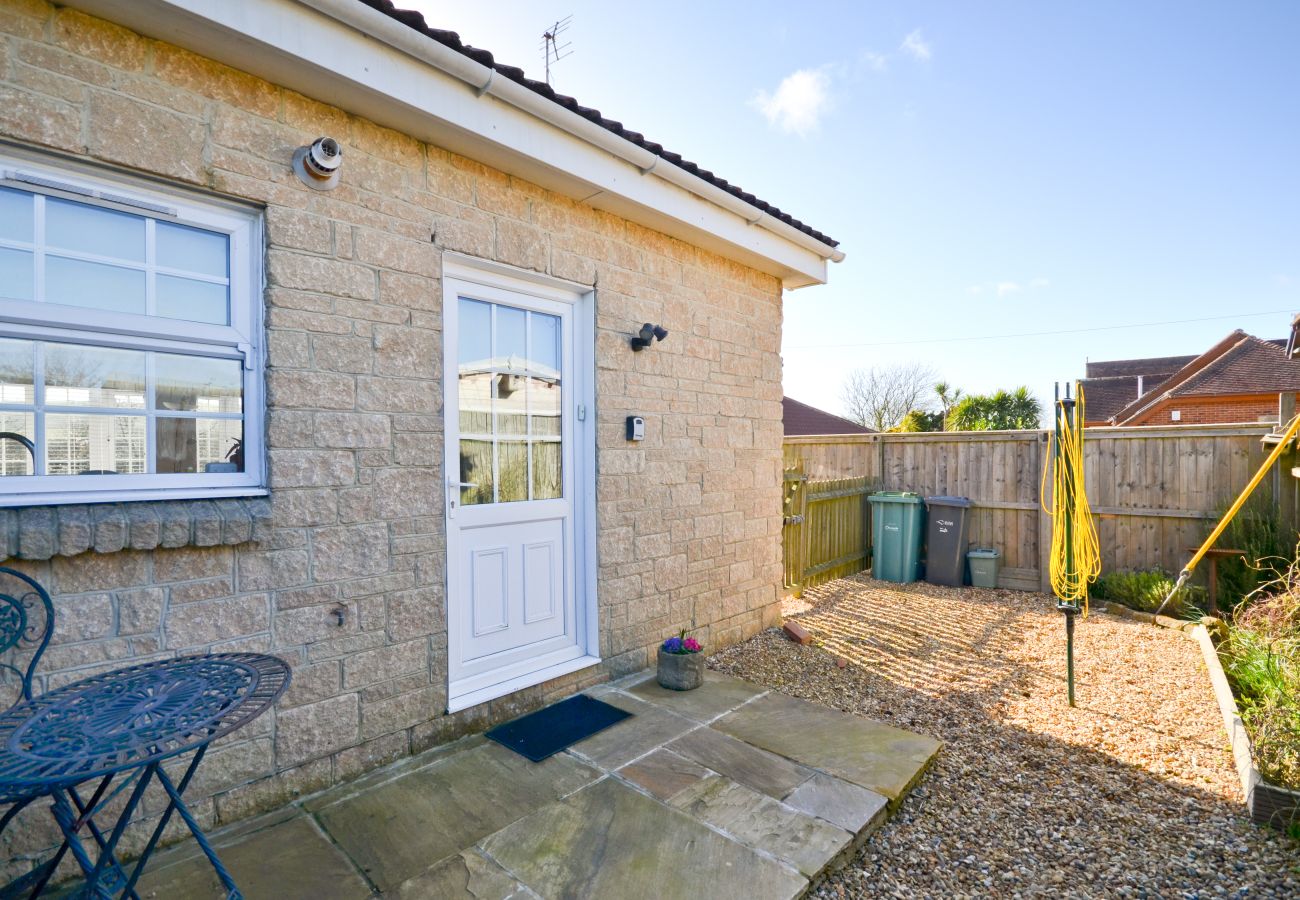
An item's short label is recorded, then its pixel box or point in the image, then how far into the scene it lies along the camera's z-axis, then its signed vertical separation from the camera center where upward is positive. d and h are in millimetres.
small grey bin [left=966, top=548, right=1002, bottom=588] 7012 -1416
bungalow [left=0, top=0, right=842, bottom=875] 2080 +421
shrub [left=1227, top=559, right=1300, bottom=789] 2570 -1258
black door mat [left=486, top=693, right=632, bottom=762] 2969 -1505
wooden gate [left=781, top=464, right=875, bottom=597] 6508 -971
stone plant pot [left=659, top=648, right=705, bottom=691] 3719 -1416
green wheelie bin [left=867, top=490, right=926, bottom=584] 7352 -1080
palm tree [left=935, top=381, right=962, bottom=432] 17811 +1721
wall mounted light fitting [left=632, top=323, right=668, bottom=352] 3974 +790
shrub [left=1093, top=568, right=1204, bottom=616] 5543 -1443
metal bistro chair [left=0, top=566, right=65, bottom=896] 1883 -566
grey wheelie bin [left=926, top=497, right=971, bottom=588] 7117 -1123
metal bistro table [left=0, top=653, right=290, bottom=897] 1277 -677
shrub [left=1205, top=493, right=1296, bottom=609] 5203 -923
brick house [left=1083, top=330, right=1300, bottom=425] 17484 +1917
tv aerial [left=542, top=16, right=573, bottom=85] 5898 +4215
